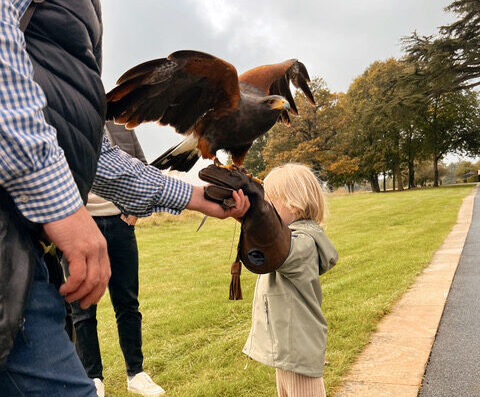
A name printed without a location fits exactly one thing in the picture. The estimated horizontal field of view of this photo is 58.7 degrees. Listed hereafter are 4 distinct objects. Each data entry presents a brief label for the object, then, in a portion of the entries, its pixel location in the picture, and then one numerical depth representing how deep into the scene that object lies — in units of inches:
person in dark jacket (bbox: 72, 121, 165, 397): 113.1
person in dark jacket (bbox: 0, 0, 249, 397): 35.8
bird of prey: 75.1
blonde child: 85.9
